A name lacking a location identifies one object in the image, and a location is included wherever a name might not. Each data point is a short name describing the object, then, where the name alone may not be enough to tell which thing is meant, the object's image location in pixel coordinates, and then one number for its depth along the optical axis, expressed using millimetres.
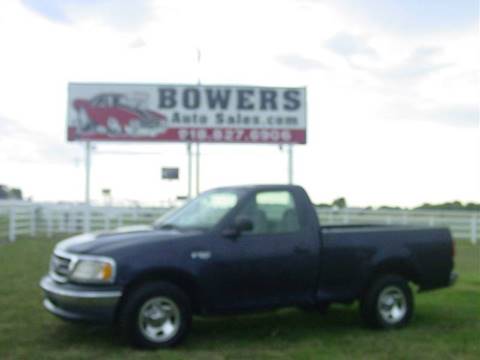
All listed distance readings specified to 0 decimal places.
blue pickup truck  7258
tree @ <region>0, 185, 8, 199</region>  59575
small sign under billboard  28172
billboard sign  26797
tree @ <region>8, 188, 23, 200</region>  61588
